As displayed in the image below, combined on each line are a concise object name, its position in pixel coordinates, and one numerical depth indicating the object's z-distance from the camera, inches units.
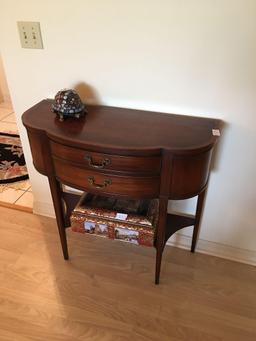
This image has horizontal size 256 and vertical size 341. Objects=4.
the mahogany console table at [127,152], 40.3
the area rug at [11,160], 86.5
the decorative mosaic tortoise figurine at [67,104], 45.9
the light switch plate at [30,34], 49.1
